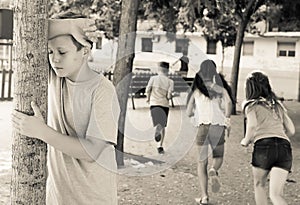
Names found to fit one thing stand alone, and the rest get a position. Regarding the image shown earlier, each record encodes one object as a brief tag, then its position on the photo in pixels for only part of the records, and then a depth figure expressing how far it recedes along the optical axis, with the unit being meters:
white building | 31.60
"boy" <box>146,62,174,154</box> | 9.55
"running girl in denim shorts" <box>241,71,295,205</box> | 4.97
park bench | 19.65
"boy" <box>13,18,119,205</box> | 2.07
